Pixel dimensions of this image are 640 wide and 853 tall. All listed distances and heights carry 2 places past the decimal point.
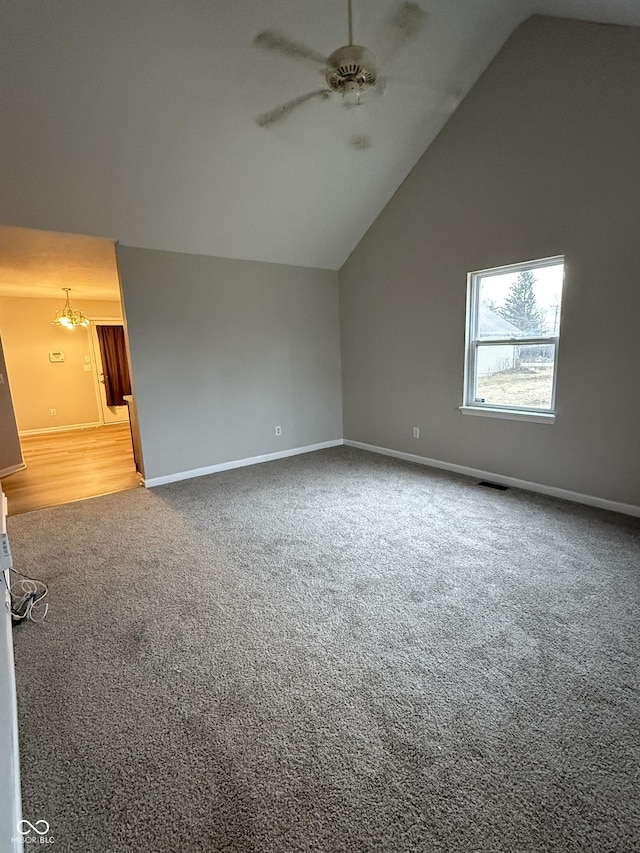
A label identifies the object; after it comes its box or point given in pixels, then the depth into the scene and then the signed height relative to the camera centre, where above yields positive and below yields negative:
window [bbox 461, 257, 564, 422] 3.40 +0.11
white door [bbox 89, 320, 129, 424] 7.52 -0.69
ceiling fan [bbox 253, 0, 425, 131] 2.01 +1.49
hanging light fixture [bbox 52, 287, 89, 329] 6.55 +0.82
